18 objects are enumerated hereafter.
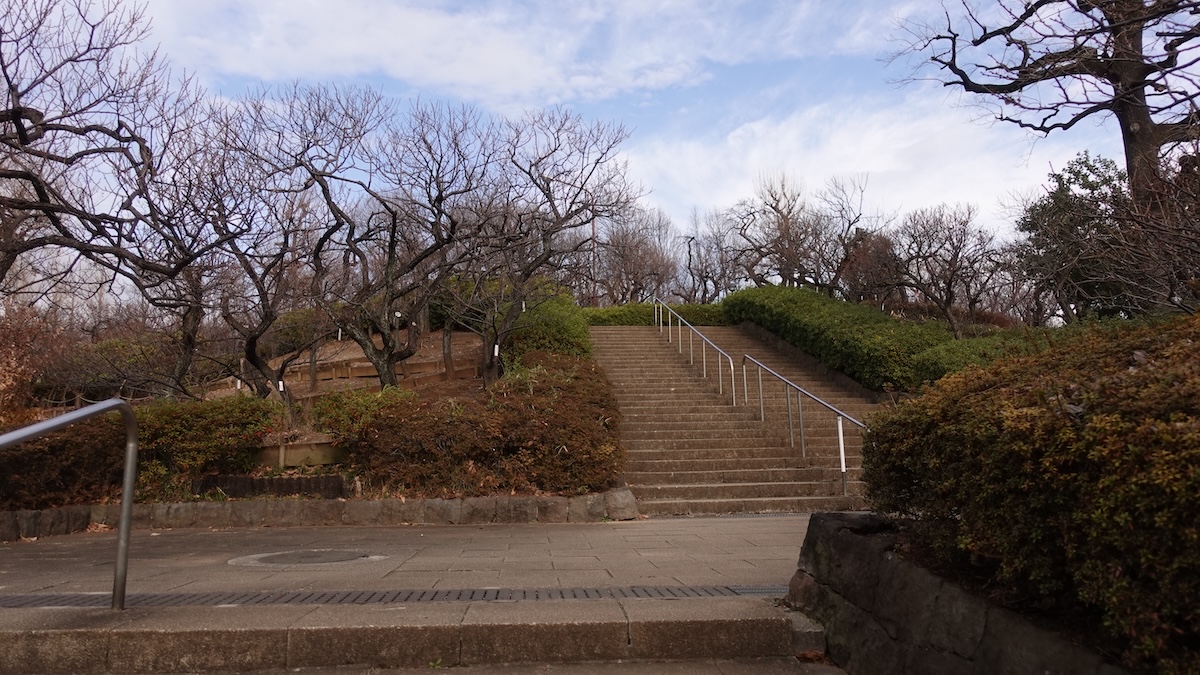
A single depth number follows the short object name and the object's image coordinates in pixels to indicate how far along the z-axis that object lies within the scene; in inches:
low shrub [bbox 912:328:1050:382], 518.1
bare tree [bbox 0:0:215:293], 320.8
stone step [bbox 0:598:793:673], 140.6
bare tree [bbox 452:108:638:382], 557.6
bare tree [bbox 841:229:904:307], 995.3
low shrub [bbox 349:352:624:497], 376.2
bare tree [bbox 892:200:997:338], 853.2
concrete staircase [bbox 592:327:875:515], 405.7
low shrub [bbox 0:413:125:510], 330.3
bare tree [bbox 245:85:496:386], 501.0
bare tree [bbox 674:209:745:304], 1798.7
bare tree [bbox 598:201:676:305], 1652.3
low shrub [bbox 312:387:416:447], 383.9
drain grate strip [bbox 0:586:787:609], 173.0
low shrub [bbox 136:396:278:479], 374.0
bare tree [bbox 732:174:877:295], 1273.4
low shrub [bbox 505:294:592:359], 644.7
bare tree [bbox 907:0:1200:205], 257.3
